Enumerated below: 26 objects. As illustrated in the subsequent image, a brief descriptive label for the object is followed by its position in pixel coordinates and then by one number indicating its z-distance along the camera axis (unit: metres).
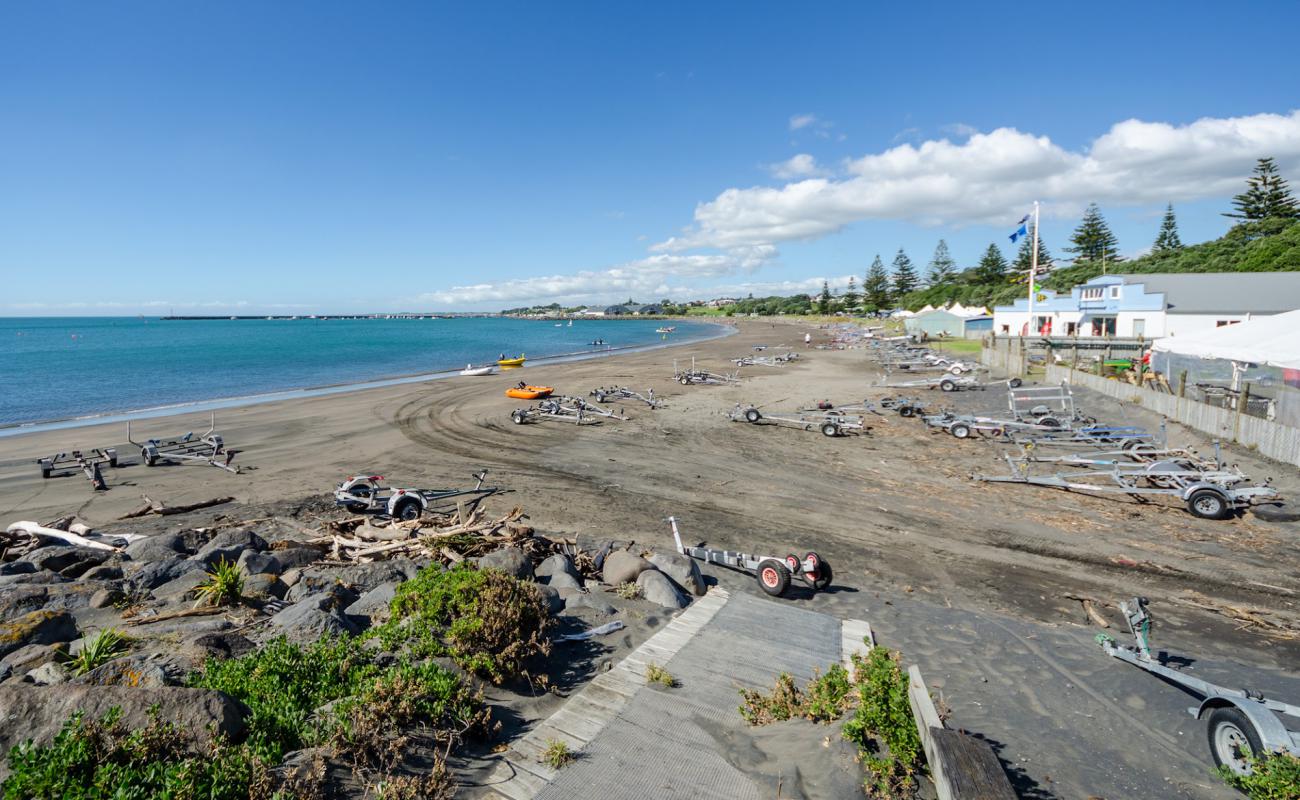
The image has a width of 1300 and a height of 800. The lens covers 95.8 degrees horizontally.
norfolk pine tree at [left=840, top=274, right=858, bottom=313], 184.38
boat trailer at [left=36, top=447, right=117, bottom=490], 19.70
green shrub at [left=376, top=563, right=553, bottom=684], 7.00
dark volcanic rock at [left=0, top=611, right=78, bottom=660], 7.29
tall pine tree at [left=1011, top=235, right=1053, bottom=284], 124.31
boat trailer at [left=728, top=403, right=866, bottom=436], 25.53
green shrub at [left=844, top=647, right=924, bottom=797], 5.13
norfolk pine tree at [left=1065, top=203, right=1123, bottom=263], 124.06
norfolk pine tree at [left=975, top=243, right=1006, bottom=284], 132.38
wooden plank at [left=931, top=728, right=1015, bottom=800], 4.33
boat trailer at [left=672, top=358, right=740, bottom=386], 43.47
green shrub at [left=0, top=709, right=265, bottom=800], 4.08
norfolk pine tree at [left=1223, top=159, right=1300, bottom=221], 92.71
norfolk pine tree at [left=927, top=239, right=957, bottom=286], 163.38
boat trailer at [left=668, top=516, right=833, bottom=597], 10.80
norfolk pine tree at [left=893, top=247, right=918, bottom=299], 161.88
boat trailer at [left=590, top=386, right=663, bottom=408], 33.78
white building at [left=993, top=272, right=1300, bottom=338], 48.88
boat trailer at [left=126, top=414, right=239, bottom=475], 22.20
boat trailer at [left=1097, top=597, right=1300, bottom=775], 5.40
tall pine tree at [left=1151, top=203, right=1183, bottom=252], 115.12
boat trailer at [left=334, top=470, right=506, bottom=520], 14.90
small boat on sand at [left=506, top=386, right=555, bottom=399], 35.00
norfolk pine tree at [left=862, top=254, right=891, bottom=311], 162.62
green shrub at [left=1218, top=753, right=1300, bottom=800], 4.50
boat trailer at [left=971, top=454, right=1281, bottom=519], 15.23
